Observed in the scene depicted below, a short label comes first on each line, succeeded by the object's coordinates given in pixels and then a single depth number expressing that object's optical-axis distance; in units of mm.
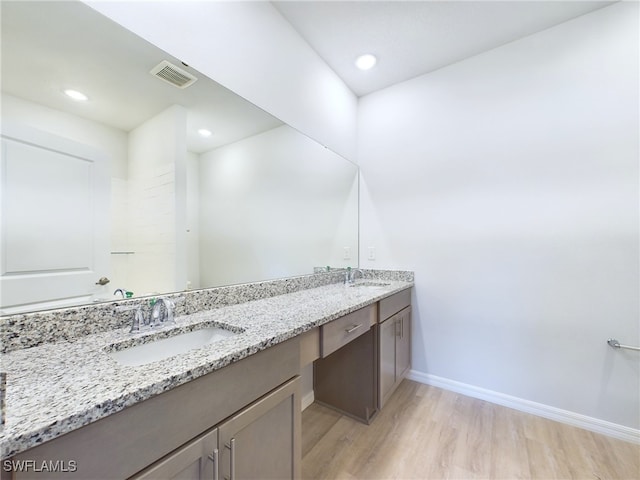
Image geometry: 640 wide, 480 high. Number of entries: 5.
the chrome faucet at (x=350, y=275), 2437
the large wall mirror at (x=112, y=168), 841
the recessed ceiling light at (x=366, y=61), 2137
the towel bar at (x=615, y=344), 1596
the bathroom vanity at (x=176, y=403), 504
